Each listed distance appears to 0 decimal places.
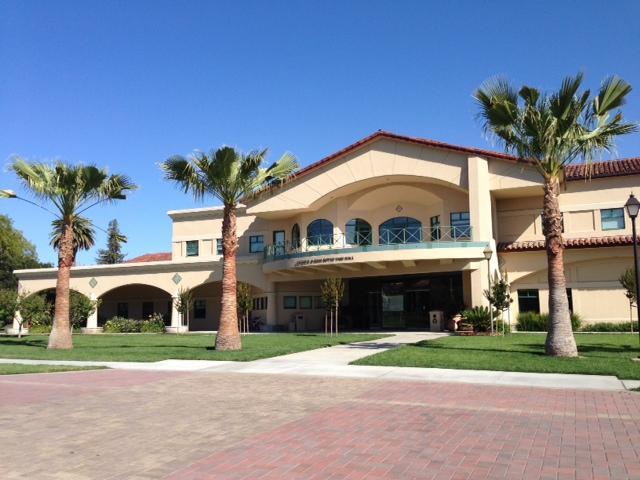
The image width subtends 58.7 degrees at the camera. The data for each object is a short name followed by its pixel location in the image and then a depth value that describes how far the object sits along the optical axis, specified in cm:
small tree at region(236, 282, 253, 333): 3266
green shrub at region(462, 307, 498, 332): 2767
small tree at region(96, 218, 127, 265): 8700
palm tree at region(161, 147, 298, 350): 2069
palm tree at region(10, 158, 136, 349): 2388
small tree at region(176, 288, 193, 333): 3719
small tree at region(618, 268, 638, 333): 2481
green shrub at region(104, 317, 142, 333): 4084
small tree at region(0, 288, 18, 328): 3672
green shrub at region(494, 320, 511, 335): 2776
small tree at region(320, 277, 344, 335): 2877
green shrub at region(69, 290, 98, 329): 3756
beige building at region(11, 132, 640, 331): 2994
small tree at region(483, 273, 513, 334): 2678
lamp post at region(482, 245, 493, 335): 2617
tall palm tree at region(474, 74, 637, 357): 1641
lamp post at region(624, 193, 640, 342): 1717
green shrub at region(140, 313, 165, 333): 3975
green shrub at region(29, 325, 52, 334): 4359
